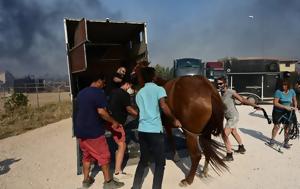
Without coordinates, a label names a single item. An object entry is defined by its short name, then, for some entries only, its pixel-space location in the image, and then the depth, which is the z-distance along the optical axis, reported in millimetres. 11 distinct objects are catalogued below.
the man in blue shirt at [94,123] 3083
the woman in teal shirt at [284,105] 4636
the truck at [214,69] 14278
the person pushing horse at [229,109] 4325
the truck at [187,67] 14230
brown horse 3348
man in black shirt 3357
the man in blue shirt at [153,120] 2826
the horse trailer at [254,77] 12832
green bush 11070
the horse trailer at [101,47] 5024
